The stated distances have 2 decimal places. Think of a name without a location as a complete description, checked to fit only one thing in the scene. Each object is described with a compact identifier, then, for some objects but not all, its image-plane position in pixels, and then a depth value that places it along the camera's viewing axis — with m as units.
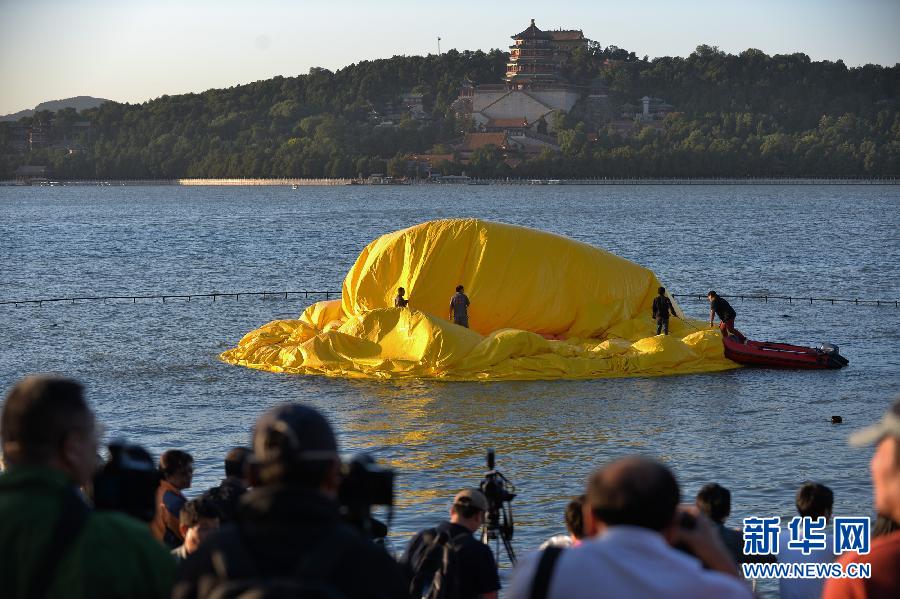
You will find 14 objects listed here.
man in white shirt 7.47
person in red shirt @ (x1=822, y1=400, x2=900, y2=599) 7.71
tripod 15.33
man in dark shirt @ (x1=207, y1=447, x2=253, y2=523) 14.98
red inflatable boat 46.28
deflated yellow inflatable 43.75
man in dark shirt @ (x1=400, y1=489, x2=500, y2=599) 13.30
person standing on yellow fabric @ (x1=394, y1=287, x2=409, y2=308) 45.00
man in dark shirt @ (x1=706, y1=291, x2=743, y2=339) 46.78
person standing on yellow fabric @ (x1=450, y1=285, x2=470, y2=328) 44.06
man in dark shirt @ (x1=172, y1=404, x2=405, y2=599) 7.39
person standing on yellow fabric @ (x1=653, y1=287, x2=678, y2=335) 45.53
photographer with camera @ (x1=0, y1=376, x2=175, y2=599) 7.79
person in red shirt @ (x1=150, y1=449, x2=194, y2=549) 16.39
